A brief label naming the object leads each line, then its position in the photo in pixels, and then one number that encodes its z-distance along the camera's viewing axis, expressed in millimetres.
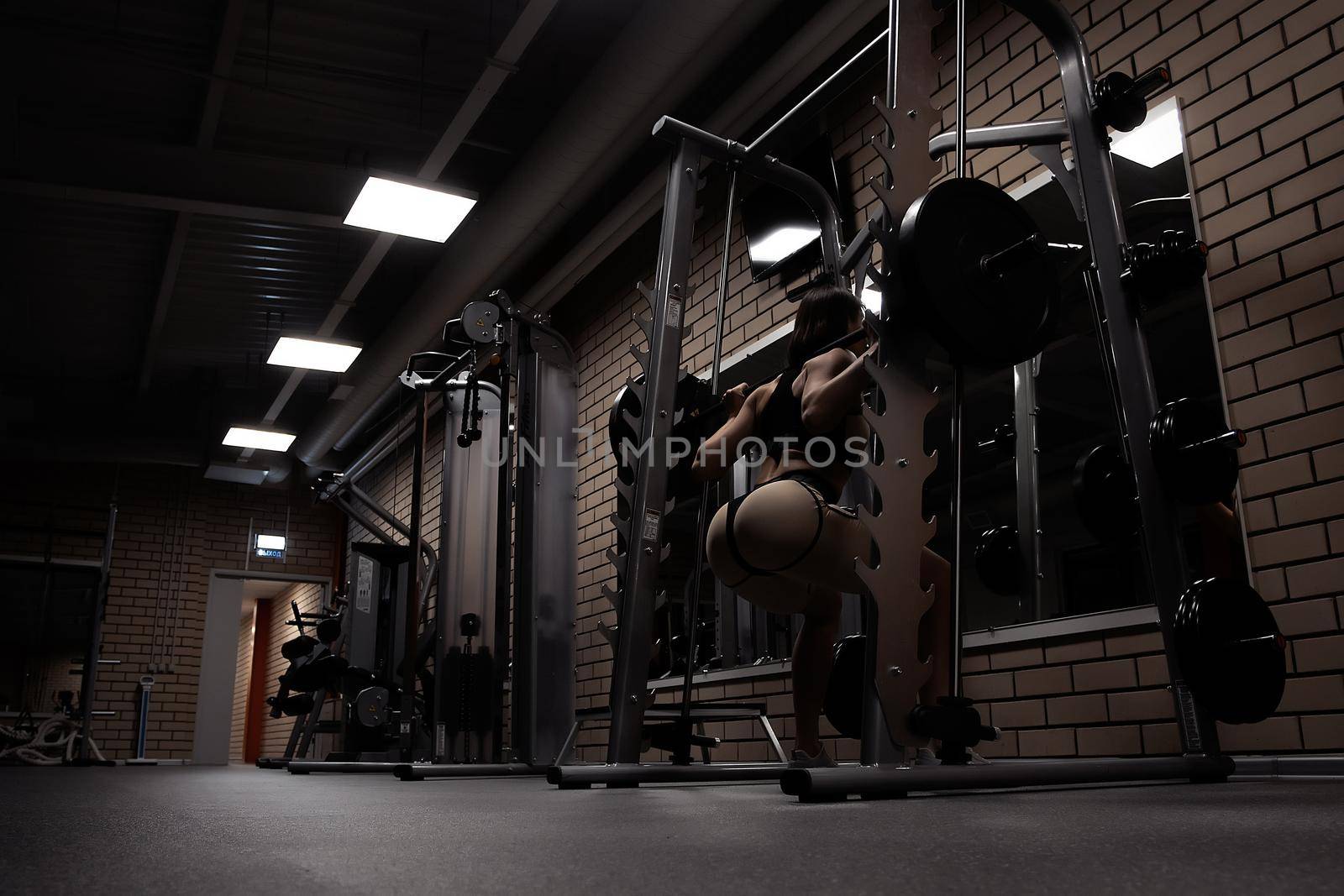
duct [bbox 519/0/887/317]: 4668
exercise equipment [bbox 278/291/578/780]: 4547
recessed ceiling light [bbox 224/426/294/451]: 10039
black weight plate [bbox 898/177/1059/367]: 2072
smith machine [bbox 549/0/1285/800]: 1991
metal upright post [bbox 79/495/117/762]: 8359
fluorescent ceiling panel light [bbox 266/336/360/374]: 8344
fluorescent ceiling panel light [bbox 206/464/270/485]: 11117
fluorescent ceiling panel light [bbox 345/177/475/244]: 6109
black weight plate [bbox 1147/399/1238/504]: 2184
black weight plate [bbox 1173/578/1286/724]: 2043
